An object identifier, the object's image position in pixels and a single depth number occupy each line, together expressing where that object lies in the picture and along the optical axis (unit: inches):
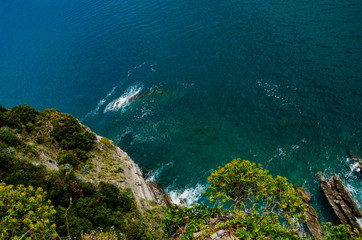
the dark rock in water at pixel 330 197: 1362.0
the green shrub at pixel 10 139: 1130.7
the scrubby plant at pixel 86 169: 1277.8
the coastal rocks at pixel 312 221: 1338.6
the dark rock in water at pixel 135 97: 2576.3
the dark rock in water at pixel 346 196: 1342.3
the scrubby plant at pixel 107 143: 1693.0
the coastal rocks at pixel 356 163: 1508.4
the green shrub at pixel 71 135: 1403.5
